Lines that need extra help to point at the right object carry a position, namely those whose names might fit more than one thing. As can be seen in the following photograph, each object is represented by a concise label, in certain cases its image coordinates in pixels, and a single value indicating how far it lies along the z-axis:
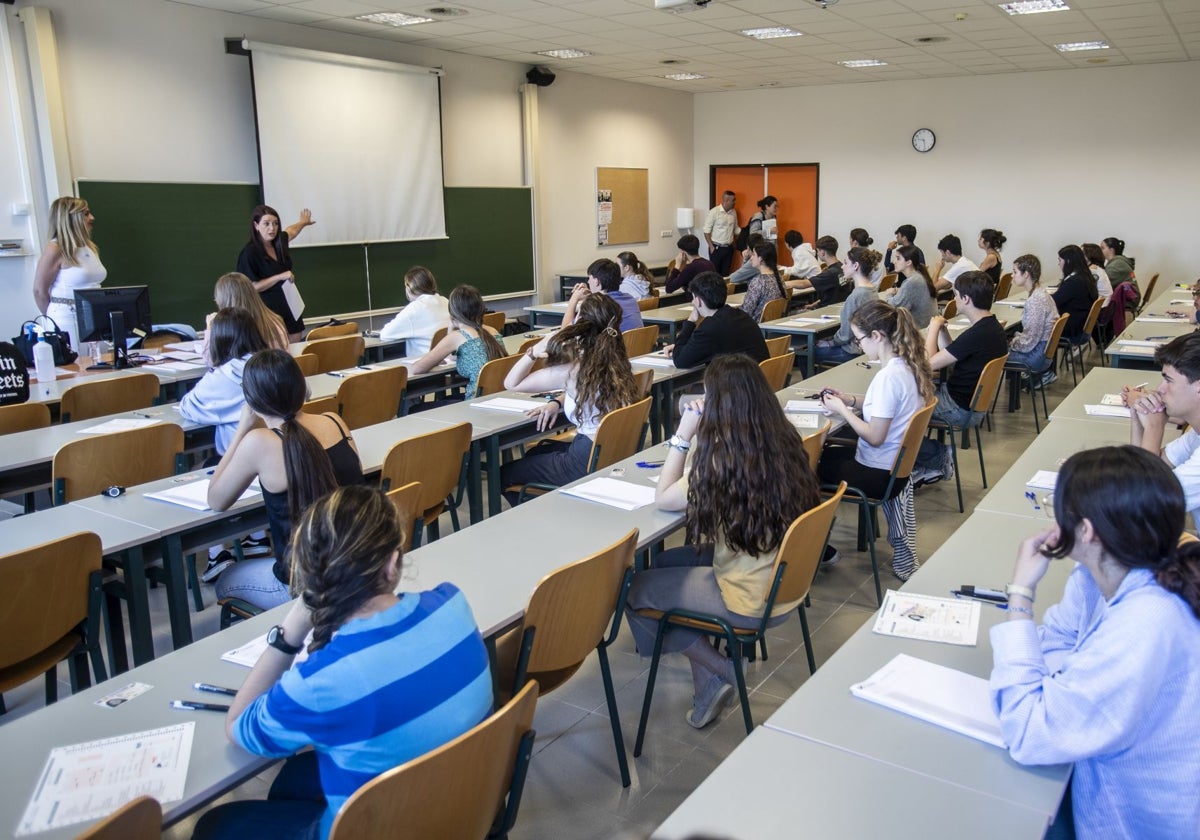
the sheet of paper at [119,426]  3.85
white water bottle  4.89
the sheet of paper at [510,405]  4.38
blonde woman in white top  5.77
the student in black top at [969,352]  5.23
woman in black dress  6.70
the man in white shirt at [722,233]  12.73
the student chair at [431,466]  3.33
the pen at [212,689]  1.82
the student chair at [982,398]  5.07
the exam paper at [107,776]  1.47
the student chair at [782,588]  2.55
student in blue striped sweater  1.52
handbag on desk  5.39
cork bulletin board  12.00
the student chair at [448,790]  1.39
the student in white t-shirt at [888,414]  3.86
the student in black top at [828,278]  9.23
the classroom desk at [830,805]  1.42
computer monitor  5.29
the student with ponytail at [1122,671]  1.42
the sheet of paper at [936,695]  1.68
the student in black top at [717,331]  5.24
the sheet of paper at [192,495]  2.97
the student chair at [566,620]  2.16
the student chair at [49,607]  2.30
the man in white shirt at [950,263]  9.27
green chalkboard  6.91
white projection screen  7.84
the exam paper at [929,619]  2.04
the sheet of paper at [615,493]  2.98
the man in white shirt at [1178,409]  2.62
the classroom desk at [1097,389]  4.11
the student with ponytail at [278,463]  2.64
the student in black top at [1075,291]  7.68
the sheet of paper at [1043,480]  3.07
